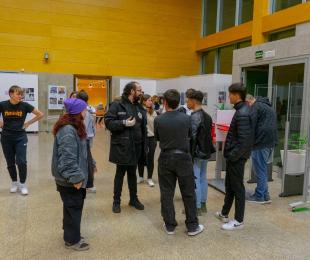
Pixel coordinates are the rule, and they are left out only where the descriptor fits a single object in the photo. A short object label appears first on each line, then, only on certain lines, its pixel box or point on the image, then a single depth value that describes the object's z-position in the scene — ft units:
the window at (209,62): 44.19
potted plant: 15.53
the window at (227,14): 39.09
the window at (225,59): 40.22
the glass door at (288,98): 19.21
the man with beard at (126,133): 12.37
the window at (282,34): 29.78
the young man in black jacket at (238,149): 11.03
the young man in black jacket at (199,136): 11.82
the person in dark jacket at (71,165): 8.80
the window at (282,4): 28.99
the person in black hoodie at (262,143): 14.60
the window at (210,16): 43.80
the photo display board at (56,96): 40.19
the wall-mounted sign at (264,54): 21.42
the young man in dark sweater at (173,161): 10.40
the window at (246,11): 35.91
